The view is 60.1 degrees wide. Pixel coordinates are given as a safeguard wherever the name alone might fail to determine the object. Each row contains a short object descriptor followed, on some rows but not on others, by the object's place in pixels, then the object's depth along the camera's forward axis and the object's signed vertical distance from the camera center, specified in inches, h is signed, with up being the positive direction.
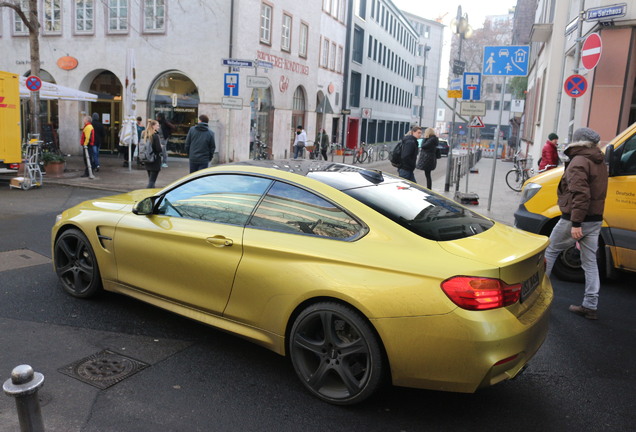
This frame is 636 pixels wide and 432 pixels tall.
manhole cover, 146.3 -69.7
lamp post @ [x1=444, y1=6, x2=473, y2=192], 661.9 +131.6
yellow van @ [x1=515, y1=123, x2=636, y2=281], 238.8 -29.3
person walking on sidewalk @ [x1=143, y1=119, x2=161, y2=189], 475.5 -29.9
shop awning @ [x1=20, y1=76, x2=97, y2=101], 722.2 +25.0
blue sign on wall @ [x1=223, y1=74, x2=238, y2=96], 633.6 +43.5
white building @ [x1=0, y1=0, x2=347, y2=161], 892.6 +101.9
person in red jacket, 567.2 -15.8
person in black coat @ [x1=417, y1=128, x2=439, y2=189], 576.7 -21.2
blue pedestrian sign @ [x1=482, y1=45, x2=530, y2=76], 468.4 +64.8
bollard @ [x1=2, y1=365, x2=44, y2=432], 83.9 -42.8
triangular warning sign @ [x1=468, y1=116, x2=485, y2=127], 705.2 +16.5
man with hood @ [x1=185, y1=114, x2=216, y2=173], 494.9 -21.8
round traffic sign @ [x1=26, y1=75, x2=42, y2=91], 604.7 +29.4
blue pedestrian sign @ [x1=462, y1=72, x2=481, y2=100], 583.0 +51.5
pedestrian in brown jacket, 201.2 -22.1
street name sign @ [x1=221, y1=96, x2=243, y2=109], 640.4 +22.5
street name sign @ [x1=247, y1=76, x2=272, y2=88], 638.5 +47.5
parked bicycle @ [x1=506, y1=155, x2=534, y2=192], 729.3 -50.4
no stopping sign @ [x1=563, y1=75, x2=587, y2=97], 467.8 +46.8
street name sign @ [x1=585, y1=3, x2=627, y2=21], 473.7 +112.0
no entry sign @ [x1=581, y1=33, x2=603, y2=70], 429.1 +71.3
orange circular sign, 979.9 +88.1
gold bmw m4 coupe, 124.3 -36.9
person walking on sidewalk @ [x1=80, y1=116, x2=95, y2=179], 631.2 -33.1
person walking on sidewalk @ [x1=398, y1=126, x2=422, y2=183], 514.3 -19.7
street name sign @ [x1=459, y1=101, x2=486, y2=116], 555.8 +27.0
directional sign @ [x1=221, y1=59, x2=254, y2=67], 618.7 +65.8
